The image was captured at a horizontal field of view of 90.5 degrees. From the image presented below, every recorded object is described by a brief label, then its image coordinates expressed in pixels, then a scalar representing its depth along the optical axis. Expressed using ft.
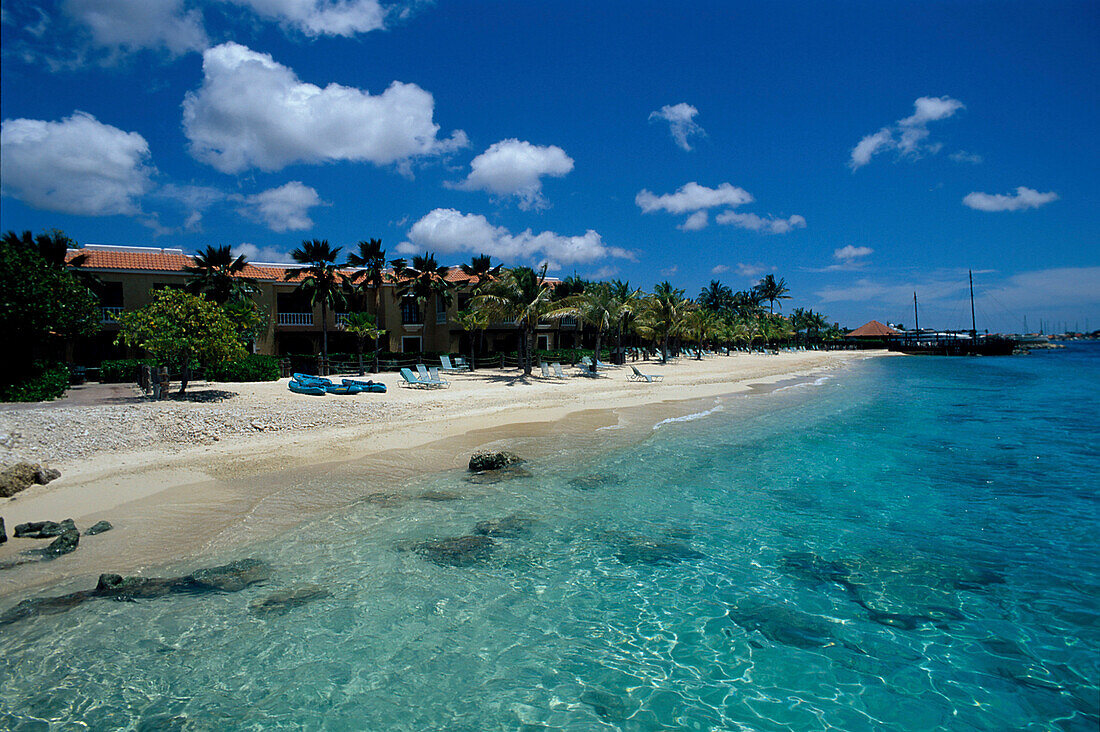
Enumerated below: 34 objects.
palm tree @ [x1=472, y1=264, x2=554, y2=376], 94.99
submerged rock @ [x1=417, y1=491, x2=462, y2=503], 33.09
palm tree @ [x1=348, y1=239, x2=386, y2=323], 106.63
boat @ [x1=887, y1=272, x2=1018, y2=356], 272.31
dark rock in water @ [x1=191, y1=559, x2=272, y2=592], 21.72
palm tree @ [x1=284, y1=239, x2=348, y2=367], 100.48
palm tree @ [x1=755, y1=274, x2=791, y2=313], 304.71
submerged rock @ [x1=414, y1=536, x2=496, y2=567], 24.54
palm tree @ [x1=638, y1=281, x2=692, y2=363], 149.79
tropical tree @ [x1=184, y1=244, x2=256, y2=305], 94.02
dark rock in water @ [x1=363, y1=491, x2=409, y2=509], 31.89
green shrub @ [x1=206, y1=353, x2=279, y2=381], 75.51
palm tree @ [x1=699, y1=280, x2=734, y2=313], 285.23
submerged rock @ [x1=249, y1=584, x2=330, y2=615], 20.14
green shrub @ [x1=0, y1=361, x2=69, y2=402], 55.42
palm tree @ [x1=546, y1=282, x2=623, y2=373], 117.19
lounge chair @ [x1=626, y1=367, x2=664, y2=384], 105.19
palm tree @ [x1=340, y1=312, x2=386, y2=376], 99.24
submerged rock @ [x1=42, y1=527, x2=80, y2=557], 24.29
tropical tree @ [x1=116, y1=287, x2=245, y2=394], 57.00
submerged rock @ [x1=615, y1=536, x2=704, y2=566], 24.88
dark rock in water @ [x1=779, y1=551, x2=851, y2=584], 23.16
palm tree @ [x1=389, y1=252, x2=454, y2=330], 114.63
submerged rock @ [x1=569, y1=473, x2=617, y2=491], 36.06
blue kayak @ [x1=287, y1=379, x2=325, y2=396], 66.39
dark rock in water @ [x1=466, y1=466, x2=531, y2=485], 36.83
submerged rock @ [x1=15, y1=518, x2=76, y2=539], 25.66
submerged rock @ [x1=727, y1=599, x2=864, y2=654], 18.71
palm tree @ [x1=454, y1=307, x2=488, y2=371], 109.19
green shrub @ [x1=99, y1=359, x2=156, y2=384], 79.15
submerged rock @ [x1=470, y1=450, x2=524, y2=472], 39.47
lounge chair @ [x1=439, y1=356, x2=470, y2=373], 106.01
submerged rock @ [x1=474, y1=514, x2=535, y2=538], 27.63
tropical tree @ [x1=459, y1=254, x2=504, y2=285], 124.98
